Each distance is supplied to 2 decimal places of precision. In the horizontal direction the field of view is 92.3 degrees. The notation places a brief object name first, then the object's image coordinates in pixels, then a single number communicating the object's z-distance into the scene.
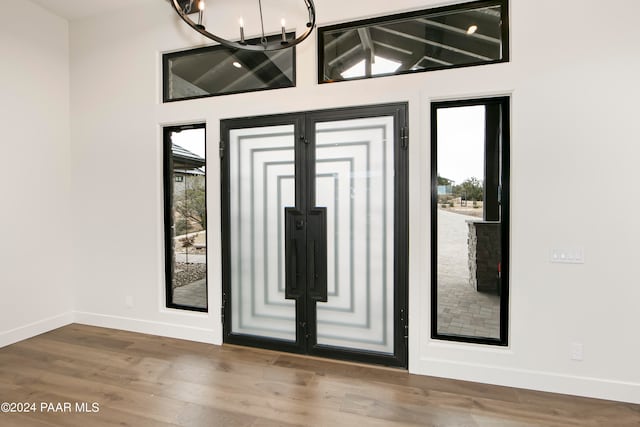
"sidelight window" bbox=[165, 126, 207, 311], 3.55
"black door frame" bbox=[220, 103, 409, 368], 2.77
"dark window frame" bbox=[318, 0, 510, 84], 2.55
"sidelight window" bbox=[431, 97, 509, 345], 2.69
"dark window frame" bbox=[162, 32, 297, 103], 3.25
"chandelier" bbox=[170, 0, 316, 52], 1.73
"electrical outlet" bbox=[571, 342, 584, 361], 2.41
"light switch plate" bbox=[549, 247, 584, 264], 2.41
